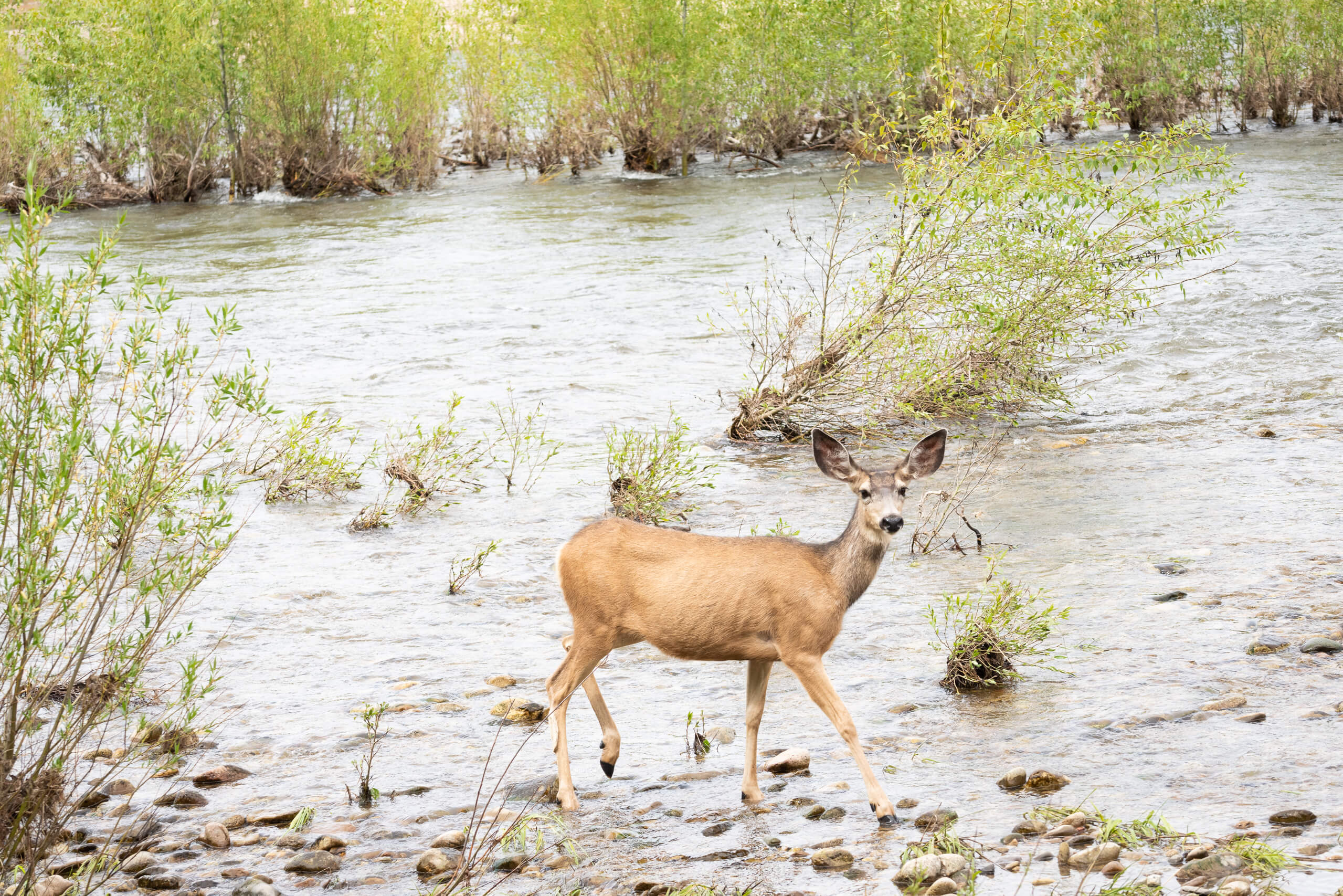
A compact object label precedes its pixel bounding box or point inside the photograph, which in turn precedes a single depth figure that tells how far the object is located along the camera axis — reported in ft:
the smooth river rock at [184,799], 38.04
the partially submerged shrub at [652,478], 65.46
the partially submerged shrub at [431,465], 70.28
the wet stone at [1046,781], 37.19
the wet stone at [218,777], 39.70
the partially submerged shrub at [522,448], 74.69
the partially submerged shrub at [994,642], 44.96
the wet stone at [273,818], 36.99
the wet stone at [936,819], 35.09
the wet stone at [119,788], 38.73
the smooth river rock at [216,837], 35.47
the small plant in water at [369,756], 38.09
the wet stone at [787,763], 39.91
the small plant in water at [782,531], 57.64
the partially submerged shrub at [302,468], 70.08
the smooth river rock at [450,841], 35.47
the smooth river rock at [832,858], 33.42
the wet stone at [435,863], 33.96
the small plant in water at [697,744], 41.29
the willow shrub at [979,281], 71.87
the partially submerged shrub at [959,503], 60.70
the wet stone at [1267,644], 45.98
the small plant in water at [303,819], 36.60
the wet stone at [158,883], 33.32
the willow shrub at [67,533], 31.76
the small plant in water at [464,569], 57.11
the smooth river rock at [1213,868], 30.86
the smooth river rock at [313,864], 34.17
